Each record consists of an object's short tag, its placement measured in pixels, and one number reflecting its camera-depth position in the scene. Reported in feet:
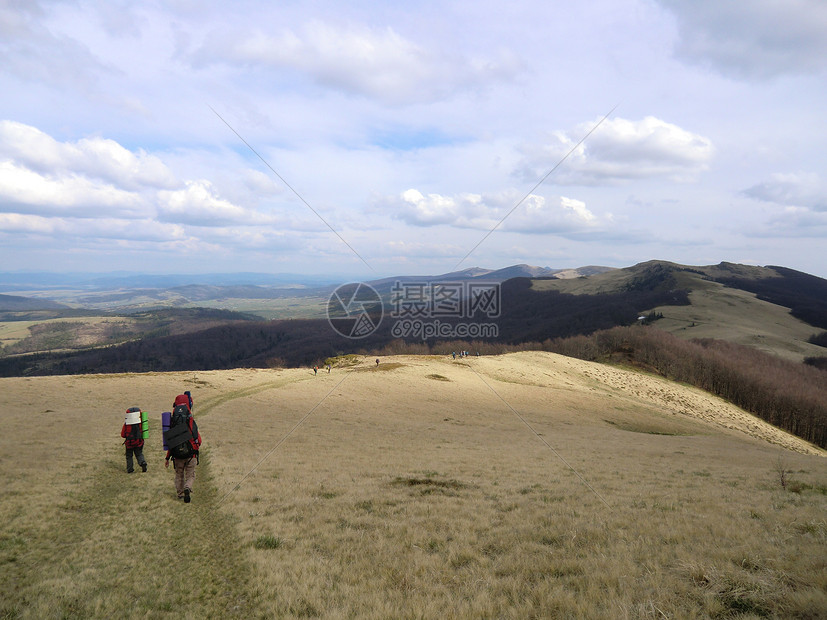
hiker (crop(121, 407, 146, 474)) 52.85
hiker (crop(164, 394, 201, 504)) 43.60
